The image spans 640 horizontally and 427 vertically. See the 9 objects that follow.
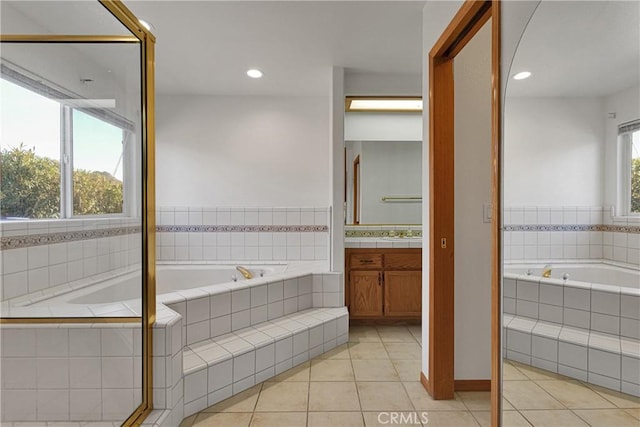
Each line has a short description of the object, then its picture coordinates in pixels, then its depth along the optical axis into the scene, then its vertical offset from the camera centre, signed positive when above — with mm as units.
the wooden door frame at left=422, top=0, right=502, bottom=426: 1885 -71
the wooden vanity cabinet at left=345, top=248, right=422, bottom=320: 3129 -694
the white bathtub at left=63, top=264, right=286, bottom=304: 3303 -641
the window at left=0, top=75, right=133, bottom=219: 1520 +320
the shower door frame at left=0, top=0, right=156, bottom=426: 1603 +248
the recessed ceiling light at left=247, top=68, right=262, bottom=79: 2980 +1357
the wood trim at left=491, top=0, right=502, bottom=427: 1229 -24
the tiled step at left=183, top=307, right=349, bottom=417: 1821 -928
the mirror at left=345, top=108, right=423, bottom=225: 3646 +512
